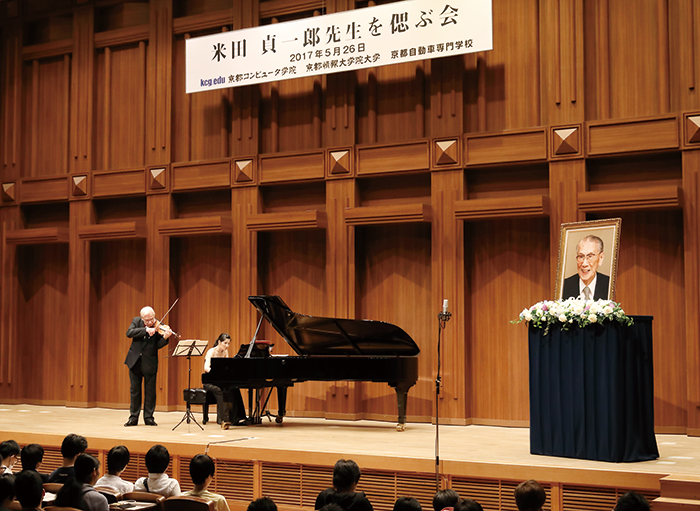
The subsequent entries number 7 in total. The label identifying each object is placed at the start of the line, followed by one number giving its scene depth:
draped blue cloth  5.56
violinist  8.15
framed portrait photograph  6.21
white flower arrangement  5.60
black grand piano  7.60
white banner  8.58
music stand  8.02
